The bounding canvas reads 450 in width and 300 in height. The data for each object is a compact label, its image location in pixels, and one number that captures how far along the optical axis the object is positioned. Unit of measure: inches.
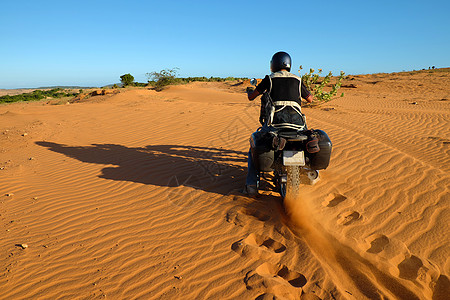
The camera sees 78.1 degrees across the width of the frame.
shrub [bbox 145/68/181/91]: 1126.4
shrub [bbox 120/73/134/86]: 1404.8
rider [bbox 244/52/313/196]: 145.6
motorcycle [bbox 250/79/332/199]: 130.8
